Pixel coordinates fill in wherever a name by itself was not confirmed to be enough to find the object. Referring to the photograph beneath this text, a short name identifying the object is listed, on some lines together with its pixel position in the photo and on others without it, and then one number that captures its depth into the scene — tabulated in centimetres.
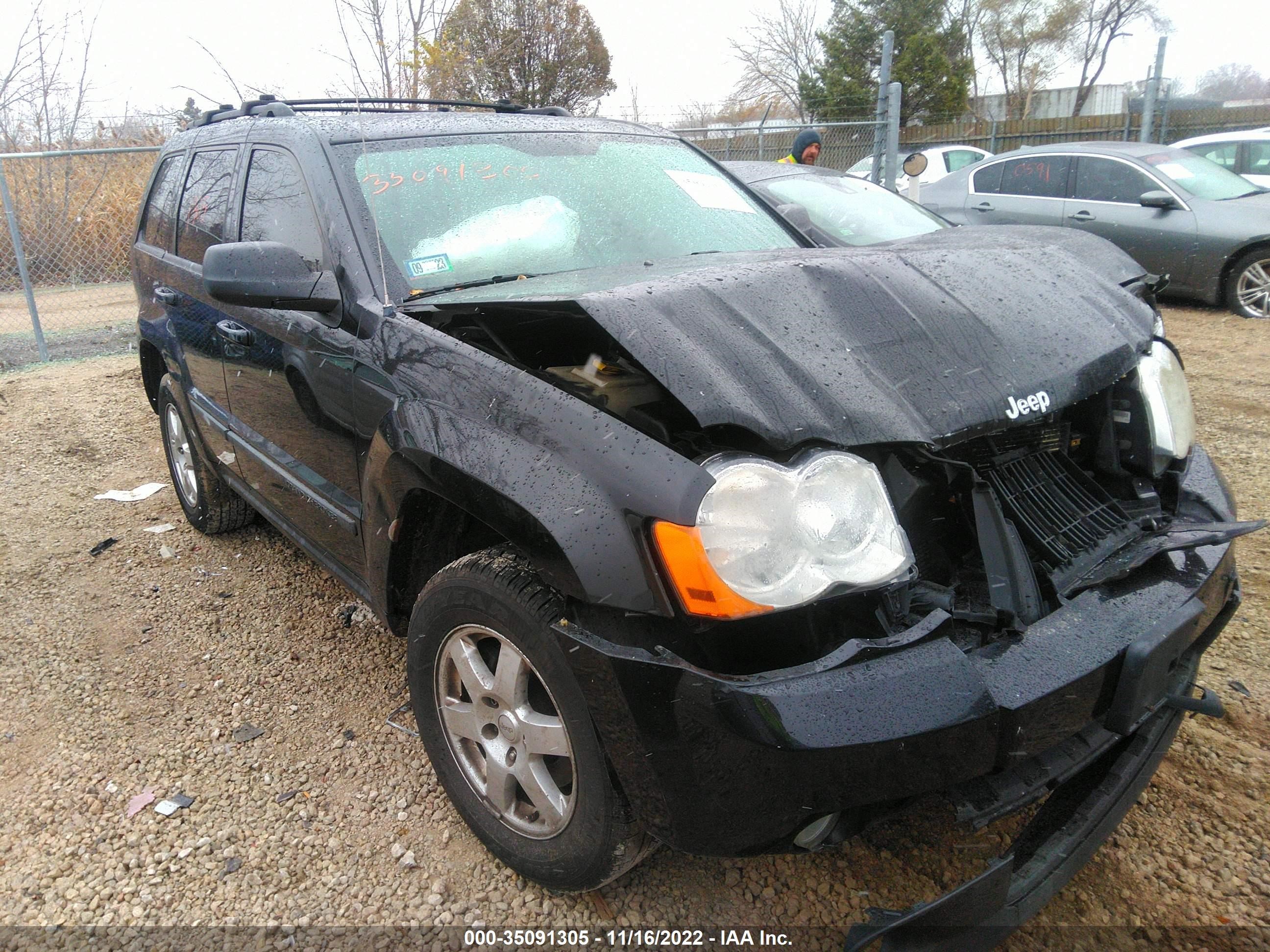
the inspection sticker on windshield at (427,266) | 242
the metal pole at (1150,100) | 1334
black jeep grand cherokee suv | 152
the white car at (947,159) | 1417
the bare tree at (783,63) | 3431
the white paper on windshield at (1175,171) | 847
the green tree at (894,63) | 2572
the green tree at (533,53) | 1606
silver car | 785
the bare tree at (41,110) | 1034
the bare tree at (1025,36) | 3619
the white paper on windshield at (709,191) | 312
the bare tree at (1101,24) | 3572
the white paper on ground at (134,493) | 498
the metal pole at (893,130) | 991
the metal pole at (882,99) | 975
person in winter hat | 800
